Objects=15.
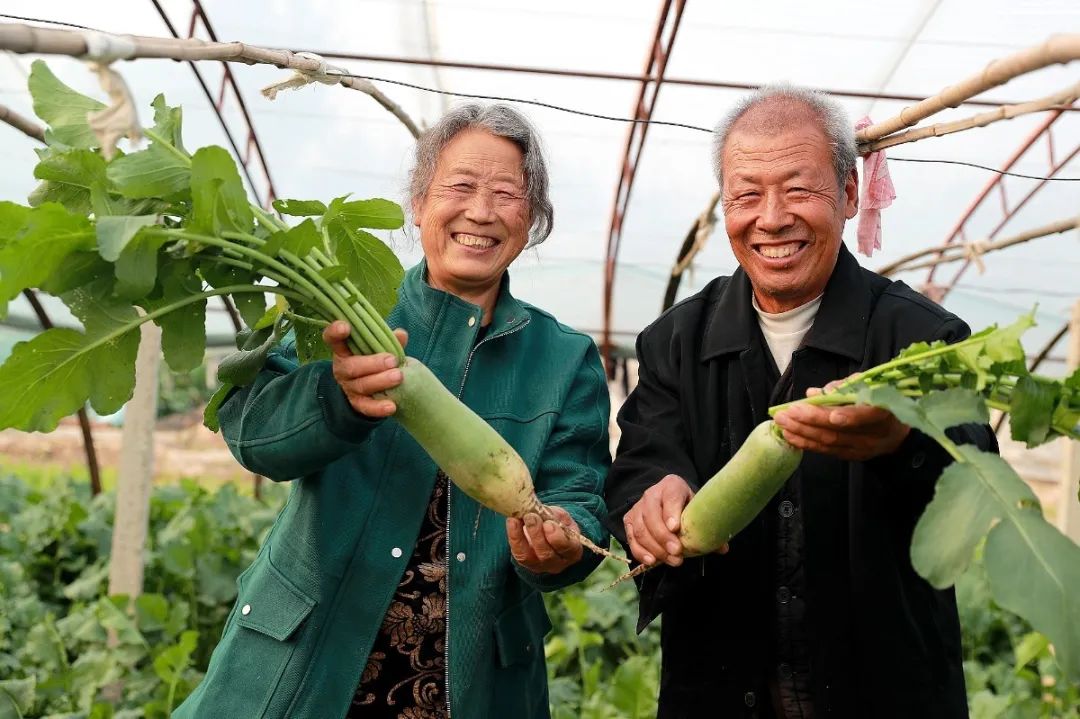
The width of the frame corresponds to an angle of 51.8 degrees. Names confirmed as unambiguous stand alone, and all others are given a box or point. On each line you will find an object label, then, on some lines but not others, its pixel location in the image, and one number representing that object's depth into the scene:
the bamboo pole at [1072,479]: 4.92
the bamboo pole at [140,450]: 4.83
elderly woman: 2.34
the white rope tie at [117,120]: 1.94
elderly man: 2.42
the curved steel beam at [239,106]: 7.14
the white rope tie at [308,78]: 2.67
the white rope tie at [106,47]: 1.85
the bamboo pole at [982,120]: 2.03
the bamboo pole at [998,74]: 1.87
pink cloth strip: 2.93
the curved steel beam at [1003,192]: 8.10
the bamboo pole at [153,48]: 1.74
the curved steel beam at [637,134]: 7.18
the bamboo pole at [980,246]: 5.18
